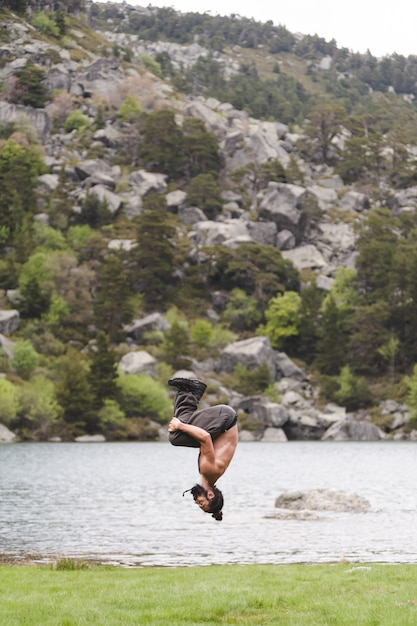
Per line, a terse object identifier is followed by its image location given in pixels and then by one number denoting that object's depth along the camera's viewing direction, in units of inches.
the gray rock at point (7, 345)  4674.0
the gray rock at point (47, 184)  6604.3
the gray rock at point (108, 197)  6382.9
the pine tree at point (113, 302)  5290.4
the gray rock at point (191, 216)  6515.8
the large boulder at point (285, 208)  6451.8
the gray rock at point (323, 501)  1755.7
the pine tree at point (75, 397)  4286.4
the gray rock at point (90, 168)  6835.6
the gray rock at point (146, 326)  5388.8
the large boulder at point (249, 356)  5147.6
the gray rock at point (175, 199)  6678.2
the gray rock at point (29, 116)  7303.2
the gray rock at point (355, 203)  7185.0
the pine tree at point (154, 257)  5698.8
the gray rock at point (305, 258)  6382.9
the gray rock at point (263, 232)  6373.0
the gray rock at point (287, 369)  5300.2
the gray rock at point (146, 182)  6717.5
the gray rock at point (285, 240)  6432.1
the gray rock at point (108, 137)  7367.1
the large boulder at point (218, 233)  6097.4
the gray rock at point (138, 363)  4864.7
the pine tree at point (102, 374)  4439.0
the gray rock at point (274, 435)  4675.2
